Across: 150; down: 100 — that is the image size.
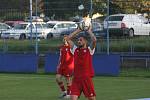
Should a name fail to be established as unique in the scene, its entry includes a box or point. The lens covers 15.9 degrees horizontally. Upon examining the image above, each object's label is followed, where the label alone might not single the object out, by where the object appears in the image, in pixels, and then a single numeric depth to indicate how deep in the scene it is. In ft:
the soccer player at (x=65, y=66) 59.46
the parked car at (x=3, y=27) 114.73
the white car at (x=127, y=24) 100.55
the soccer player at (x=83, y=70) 42.57
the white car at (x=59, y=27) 115.29
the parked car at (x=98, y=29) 100.17
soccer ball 41.65
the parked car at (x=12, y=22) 123.77
